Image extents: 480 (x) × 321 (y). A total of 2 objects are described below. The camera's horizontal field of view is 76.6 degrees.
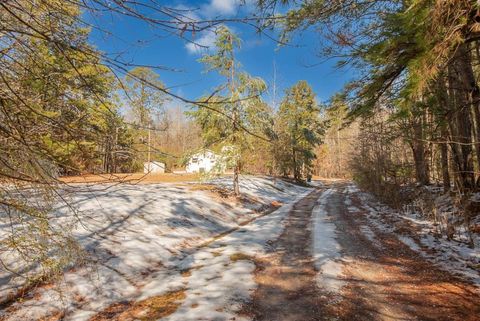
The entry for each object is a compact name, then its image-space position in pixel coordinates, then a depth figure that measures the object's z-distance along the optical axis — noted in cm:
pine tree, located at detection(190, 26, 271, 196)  1541
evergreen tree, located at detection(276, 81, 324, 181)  3522
